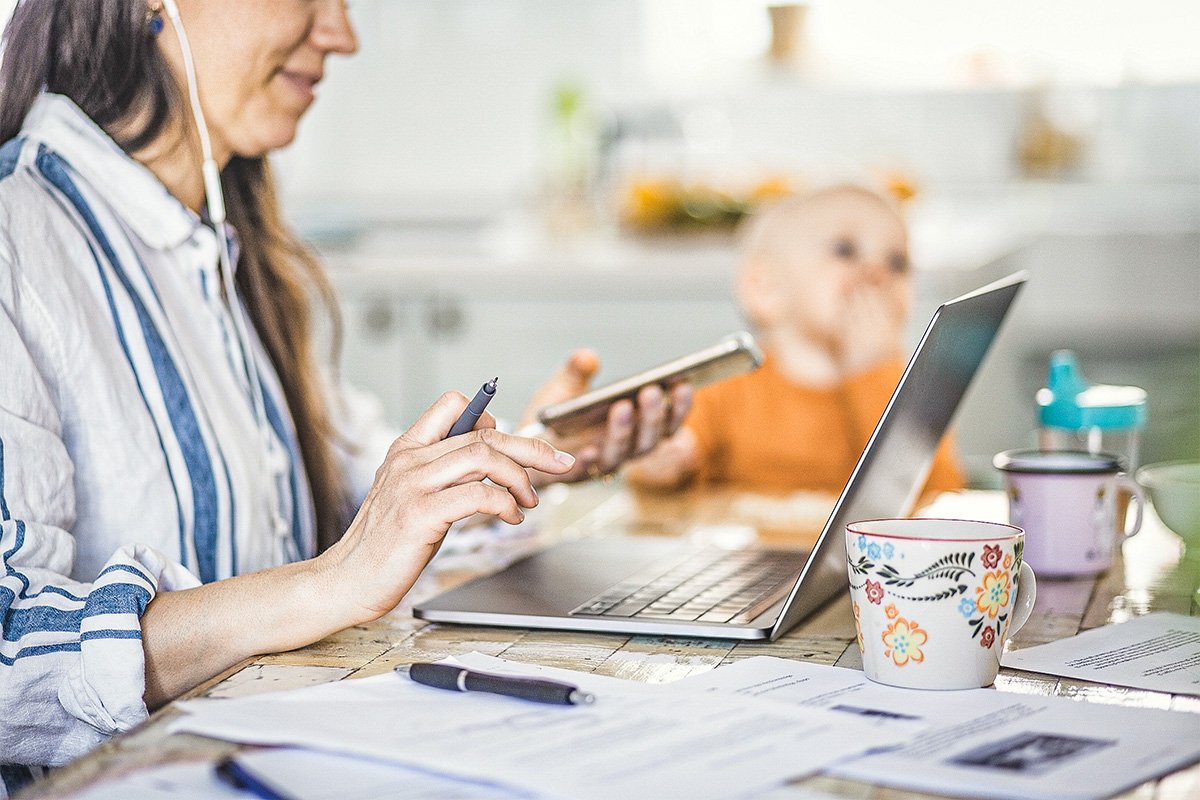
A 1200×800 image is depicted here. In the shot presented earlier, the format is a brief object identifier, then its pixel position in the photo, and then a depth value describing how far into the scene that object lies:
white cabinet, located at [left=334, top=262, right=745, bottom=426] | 3.06
